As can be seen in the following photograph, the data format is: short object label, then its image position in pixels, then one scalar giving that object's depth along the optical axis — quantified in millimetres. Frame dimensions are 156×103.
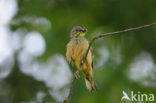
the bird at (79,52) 11258
